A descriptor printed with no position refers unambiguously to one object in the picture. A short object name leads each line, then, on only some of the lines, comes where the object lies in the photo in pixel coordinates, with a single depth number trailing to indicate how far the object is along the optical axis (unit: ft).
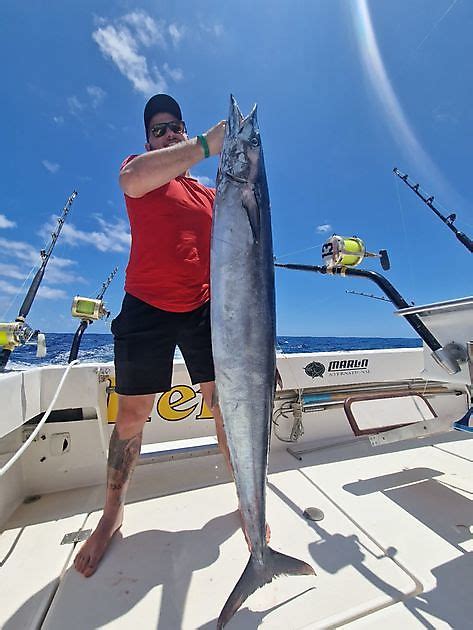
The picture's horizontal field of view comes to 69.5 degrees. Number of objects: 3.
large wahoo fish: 3.90
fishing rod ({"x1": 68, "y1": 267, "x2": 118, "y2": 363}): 9.23
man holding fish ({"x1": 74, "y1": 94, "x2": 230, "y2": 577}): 5.60
